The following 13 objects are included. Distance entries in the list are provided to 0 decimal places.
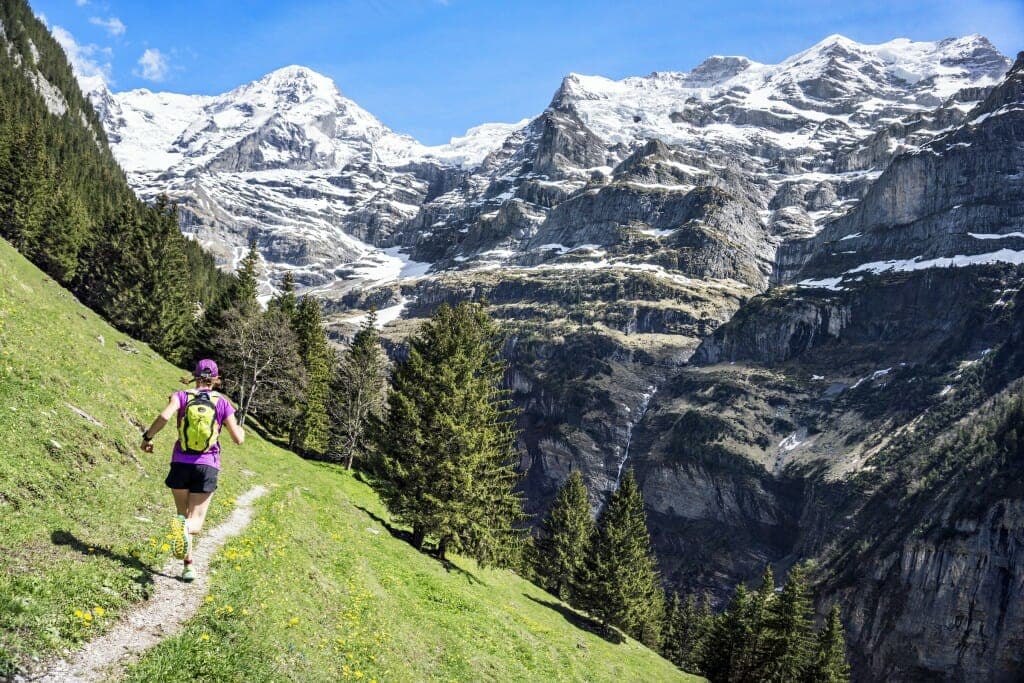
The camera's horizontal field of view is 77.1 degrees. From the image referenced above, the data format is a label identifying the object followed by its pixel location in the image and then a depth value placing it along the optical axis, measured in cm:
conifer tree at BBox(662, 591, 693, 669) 10278
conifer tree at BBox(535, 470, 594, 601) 7338
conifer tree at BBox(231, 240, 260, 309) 6664
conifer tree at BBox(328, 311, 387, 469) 6347
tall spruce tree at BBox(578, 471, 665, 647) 5588
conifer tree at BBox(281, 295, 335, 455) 6391
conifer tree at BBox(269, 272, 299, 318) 7421
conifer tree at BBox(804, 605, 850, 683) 6356
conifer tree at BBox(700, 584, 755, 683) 6631
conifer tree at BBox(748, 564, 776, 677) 6375
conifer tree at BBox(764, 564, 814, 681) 6200
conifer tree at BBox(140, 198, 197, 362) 6312
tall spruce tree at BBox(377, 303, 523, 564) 3328
